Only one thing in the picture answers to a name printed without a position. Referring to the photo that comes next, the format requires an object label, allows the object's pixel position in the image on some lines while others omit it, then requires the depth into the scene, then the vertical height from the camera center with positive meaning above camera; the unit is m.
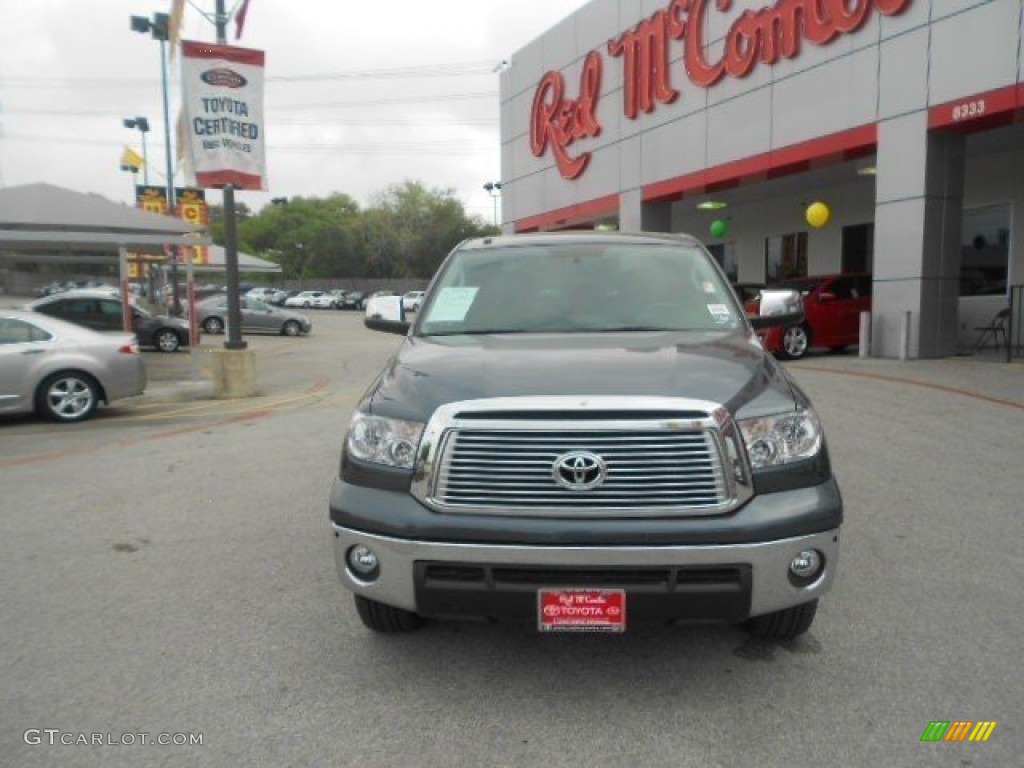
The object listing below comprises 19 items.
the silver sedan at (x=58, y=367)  9.69 -0.81
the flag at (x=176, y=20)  11.64 +4.05
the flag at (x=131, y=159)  33.28 +5.82
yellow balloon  18.09 +1.88
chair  14.95 -0.63
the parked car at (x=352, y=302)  60.91 -0.14
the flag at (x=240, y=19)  11.85 +4.12
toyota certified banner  11.12 +2.61
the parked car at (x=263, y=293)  63.98 +0.59
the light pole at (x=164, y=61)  24.88 +8.25
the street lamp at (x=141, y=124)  33.66 +7.33
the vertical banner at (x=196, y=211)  28.94 +3.31
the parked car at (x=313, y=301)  63.55 -0.06
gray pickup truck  2.76 -0.69
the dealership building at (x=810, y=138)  13.21 +3.19
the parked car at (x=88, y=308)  19.02 -0.16
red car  14.98 -0.29
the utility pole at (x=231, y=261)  11.70 +0.57
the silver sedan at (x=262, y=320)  29.81 -0.73
